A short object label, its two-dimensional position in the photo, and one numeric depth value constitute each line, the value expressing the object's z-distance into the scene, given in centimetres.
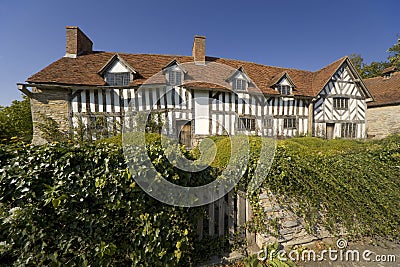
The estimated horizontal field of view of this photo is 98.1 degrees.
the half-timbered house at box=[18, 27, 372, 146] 884
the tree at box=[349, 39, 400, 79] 2531
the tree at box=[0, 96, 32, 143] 1149
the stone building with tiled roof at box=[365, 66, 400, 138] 1360
